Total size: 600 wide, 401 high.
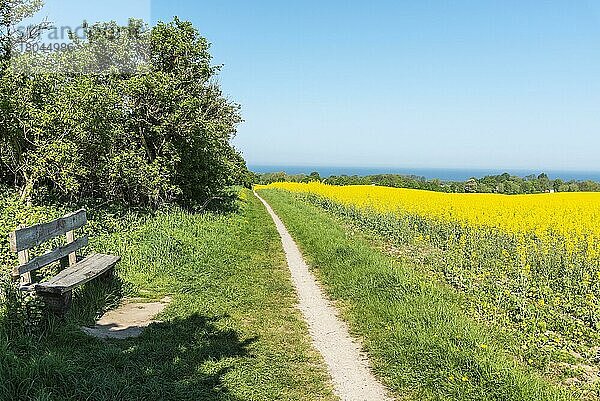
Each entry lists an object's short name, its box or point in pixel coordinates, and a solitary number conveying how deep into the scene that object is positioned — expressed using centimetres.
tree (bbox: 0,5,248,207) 1522
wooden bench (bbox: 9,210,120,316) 609
